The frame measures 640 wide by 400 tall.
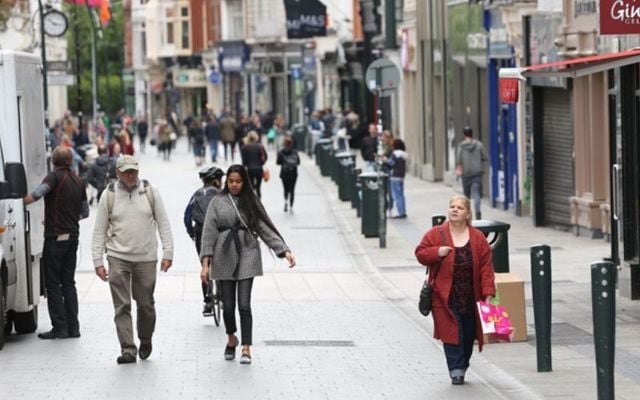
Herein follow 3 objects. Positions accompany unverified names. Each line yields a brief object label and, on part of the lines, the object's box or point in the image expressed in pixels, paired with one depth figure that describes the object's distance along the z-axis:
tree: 101.57
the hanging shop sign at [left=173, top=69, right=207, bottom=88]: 113.00
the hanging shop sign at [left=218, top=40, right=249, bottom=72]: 99.00
